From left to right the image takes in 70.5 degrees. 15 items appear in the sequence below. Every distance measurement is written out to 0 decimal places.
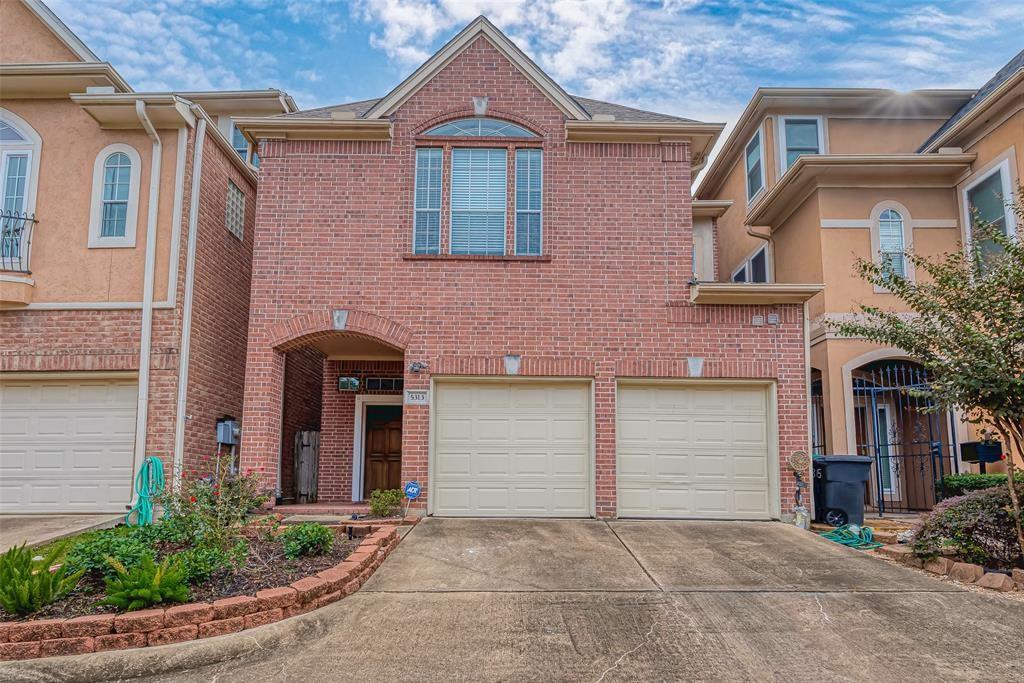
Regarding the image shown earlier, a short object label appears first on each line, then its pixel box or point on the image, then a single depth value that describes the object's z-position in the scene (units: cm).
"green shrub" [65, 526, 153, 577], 589
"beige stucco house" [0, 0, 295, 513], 1052
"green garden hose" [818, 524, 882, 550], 890
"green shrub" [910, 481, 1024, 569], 742
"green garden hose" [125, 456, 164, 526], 972
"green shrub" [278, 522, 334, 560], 686
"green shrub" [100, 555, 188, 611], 535
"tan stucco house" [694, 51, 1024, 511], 1213
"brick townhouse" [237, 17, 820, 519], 1051
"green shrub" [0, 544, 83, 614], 531
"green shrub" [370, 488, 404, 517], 976
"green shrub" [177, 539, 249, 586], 581
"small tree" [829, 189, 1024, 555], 712
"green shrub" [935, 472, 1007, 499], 1055
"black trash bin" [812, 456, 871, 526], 1015
